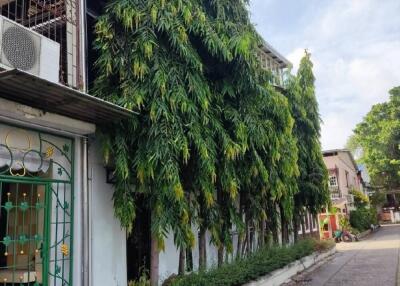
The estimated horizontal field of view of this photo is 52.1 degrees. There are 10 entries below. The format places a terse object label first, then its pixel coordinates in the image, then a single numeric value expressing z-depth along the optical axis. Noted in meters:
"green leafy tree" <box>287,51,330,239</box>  12.91
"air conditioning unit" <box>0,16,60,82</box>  5.01
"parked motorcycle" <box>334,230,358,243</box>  23.53
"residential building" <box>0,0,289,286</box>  5.05
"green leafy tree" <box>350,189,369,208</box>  31.64
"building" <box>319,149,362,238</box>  25.61
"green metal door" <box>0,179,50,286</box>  5.43
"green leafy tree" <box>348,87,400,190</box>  36.94
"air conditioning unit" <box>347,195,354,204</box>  31.52
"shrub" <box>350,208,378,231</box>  28.73
